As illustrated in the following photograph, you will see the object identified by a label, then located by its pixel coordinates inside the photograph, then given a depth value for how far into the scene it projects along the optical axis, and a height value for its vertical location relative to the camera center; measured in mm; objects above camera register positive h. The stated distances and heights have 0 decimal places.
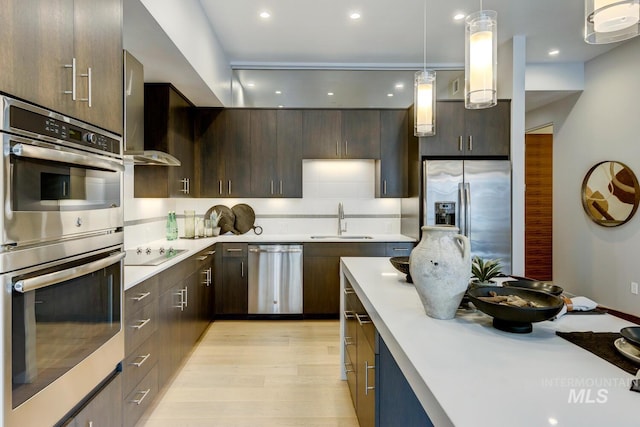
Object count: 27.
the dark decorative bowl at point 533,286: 1520 -324
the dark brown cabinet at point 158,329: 2018 -812
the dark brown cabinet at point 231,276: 4230 -743
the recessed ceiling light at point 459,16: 3441 +1829
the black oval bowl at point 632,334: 1012 -346
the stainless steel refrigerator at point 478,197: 3980 +156
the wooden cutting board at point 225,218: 4590 -89
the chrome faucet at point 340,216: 4703 -61
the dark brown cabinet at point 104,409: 1387 -807
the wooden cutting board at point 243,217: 4666 -77
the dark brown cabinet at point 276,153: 4445 +696
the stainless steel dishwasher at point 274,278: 4227 -764
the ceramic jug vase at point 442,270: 1321 -208
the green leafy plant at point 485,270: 1744 -276
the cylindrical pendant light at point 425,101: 2459 +743
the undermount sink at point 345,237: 4438 -315
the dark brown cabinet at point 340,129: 4457 +985
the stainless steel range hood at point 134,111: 2340 +666
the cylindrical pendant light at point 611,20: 1311 +702
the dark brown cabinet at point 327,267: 4242 -640
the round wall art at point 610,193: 4203 +224
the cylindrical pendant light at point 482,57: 1821 +775
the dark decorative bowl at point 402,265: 2025 -302
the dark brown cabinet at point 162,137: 3461 +710
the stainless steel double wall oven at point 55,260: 1030 -166
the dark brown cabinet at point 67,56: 1034 +510
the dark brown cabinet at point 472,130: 4094 +901
